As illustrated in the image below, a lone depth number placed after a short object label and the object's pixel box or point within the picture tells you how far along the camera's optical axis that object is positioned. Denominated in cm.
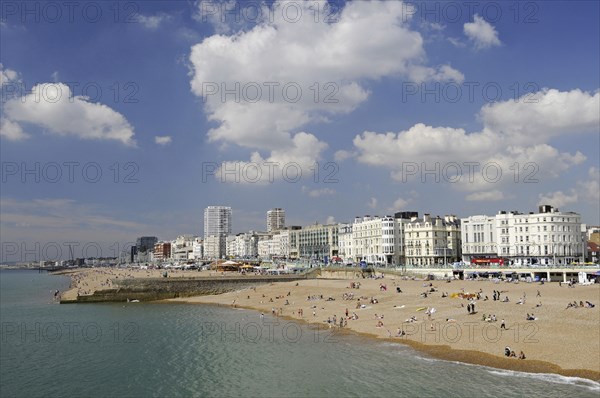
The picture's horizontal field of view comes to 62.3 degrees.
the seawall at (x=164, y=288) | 8288
